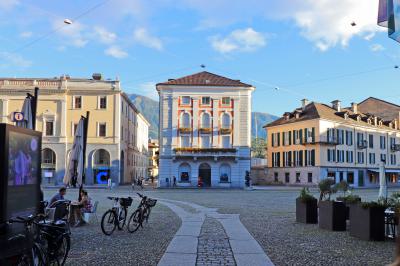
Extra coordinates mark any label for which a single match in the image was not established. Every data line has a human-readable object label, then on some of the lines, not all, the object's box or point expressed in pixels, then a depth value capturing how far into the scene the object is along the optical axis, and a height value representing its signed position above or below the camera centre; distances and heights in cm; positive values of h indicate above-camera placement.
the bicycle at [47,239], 605 -110
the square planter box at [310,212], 1396 -143
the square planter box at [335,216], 1211 -134
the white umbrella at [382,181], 1579 -56
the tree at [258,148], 12912 +457
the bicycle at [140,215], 1216 -141
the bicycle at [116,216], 1133 -134
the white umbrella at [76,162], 1398 +3
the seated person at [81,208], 1328 -132
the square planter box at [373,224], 1029 -131
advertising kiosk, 633 -24
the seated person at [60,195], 1229 -85
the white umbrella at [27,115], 1237 +129
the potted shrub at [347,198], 1136 -84
